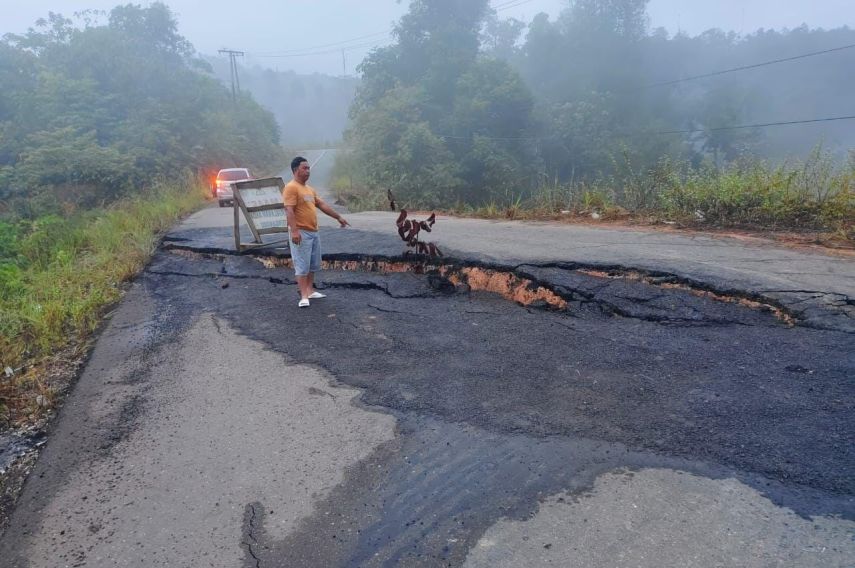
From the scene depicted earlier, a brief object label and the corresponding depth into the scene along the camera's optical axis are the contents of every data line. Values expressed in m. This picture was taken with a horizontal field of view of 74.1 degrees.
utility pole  48.57
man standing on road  5.73
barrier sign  8.05
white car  18.47
